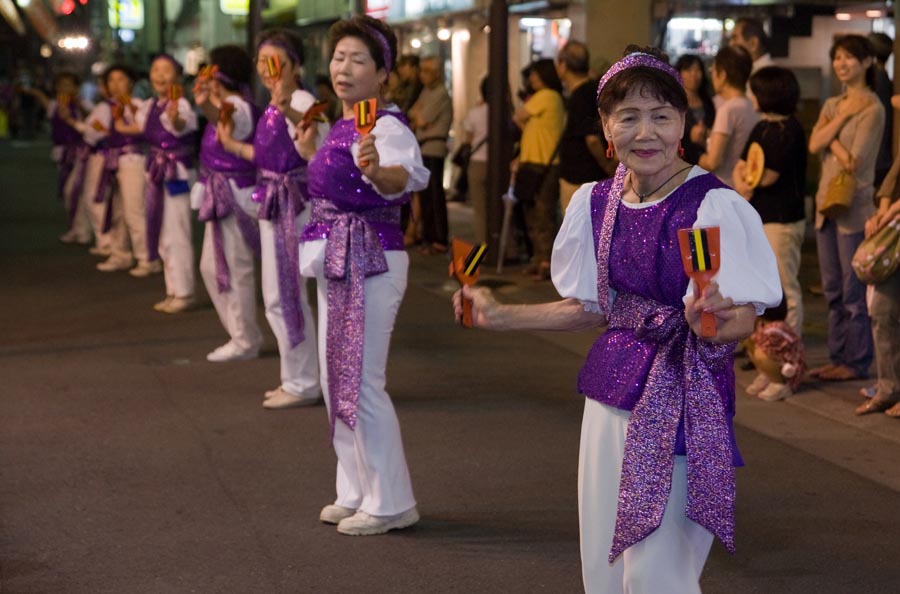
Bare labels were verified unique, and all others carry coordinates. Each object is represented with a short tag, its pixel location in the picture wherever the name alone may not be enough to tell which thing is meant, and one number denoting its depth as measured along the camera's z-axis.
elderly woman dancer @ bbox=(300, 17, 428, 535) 5.70
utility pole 13.84
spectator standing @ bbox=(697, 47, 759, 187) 9.18
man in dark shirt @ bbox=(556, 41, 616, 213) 11.51
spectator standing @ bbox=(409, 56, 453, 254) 15.28
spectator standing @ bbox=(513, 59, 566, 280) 12.70
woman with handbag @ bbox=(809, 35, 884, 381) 8.34
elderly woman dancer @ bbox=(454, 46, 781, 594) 3.47
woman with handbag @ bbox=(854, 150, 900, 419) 7.48
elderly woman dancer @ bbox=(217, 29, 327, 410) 7.73
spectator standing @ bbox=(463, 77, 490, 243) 14.66
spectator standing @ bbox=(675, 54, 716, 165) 10.16
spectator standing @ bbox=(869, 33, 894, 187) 10.58
